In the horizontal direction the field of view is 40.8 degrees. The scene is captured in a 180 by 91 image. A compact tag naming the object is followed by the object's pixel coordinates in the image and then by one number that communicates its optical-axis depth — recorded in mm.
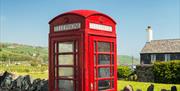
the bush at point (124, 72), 22217
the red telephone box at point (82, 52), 4991
